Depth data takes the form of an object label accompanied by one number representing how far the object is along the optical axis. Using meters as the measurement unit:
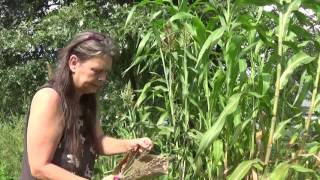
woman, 2.72
